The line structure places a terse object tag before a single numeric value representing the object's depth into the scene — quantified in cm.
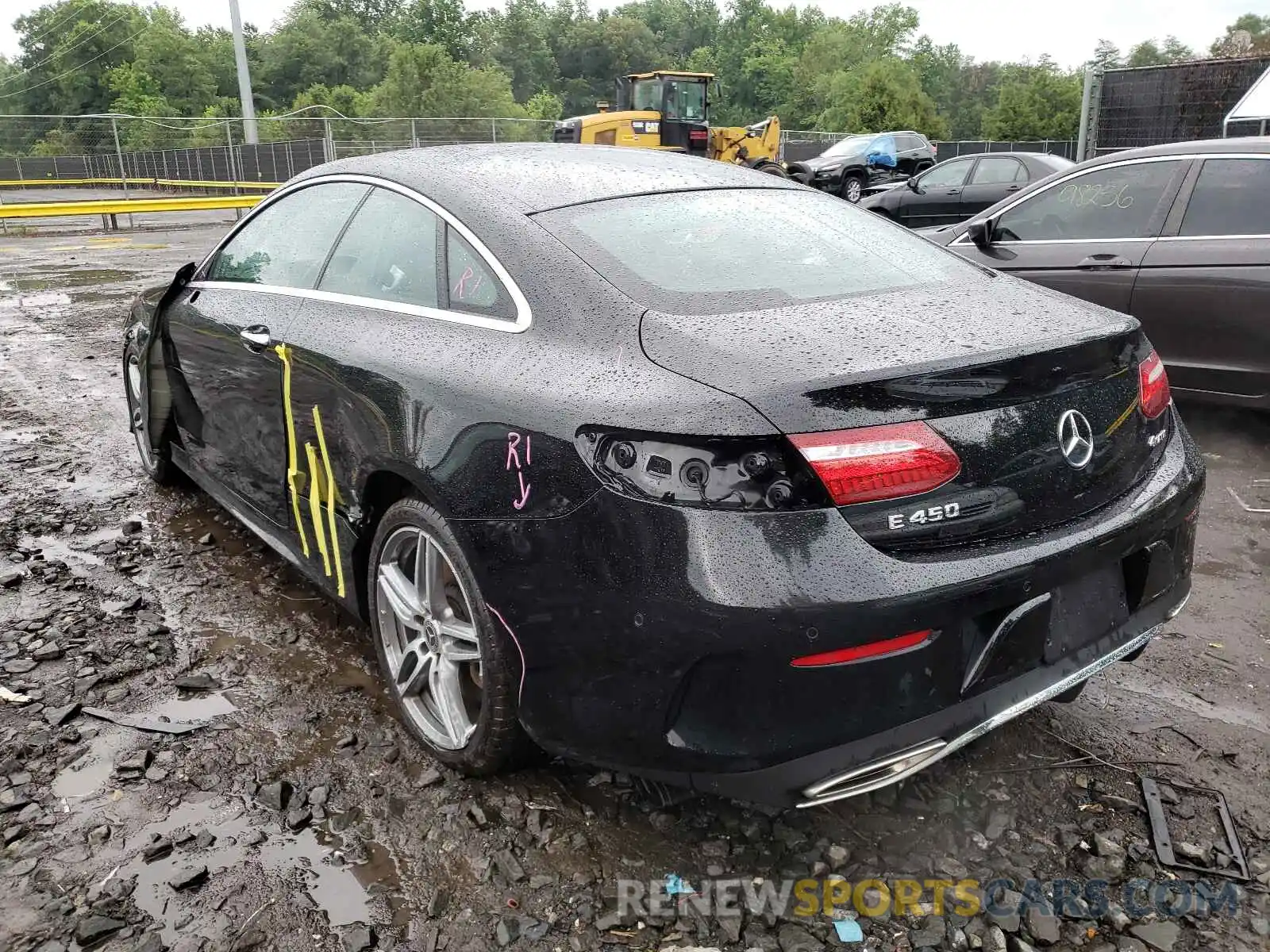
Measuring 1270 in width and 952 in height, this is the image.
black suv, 2236
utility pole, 2898
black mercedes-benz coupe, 191
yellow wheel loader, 2197
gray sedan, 495
